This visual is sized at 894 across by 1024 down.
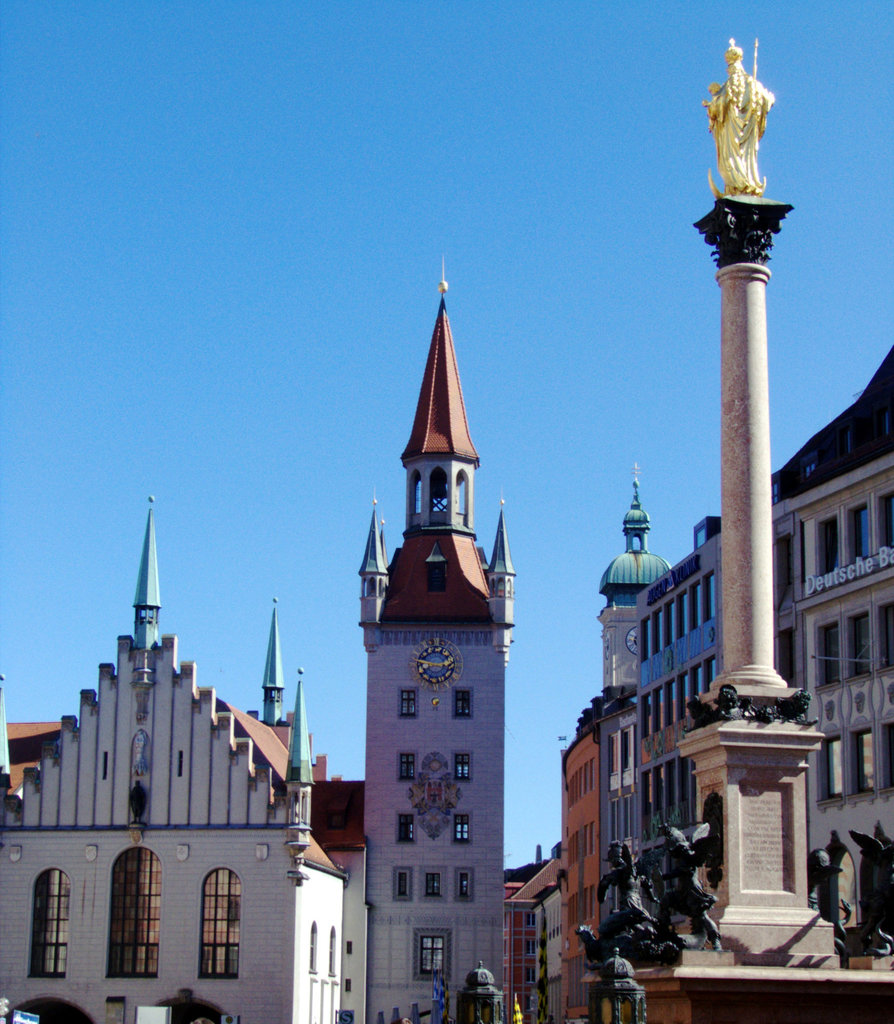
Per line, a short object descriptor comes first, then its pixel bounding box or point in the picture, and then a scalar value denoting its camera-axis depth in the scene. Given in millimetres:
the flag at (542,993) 67812
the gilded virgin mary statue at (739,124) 22406
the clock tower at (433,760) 76125
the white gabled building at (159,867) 67812
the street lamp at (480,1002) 20812
